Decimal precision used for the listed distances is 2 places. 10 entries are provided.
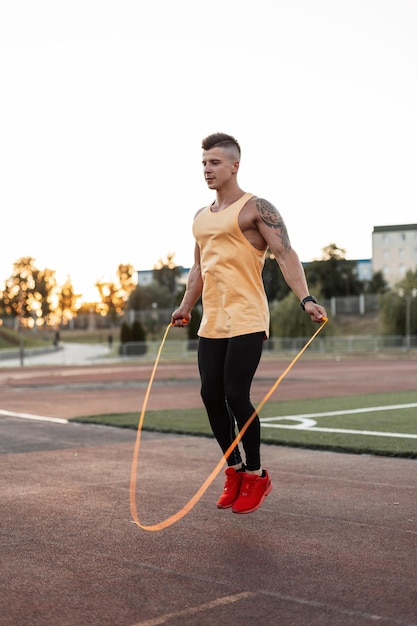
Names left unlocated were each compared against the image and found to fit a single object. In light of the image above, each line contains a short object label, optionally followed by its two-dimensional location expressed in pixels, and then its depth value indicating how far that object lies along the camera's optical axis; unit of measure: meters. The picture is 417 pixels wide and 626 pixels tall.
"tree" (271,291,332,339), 60.94
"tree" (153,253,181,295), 140.12
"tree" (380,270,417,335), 61.00
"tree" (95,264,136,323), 145.38
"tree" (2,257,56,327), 126.25
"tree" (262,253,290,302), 99.30
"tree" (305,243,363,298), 106.50
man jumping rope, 4.89
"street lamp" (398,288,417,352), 59.71
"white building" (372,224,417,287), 124.06
